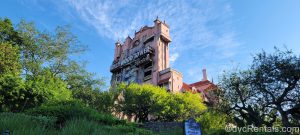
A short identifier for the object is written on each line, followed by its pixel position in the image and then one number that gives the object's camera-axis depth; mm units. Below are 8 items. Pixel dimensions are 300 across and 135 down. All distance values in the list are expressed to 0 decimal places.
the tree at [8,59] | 17712
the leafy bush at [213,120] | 14004
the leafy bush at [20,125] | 4891
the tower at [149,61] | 31791
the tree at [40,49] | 21319
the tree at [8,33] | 20808
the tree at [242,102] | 12683
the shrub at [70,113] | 9499
